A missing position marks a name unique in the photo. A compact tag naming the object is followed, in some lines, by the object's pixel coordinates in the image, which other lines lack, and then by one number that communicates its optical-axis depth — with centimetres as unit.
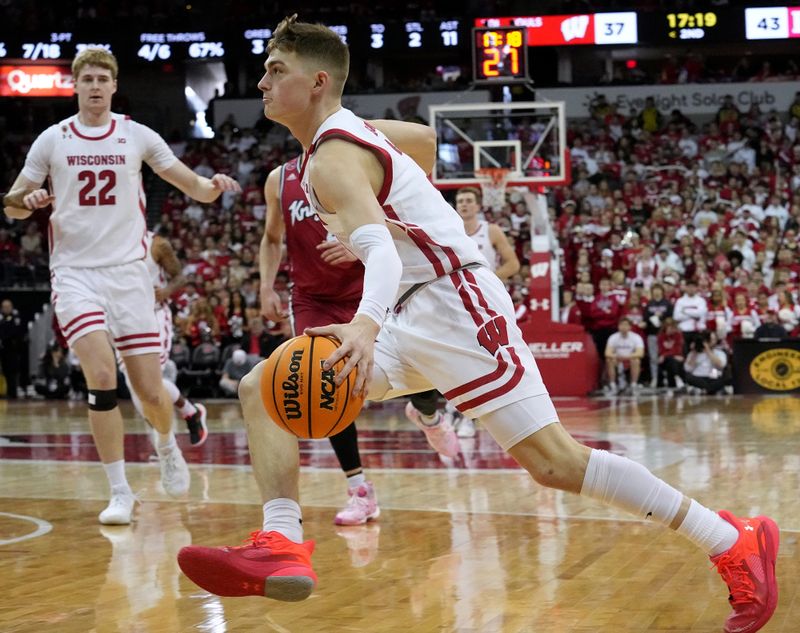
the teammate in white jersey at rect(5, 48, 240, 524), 618
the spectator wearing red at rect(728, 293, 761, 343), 1609
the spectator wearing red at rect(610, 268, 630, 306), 1700
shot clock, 1669
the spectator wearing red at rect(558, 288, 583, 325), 1675
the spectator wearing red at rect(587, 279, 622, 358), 1664
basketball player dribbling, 360
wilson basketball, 332
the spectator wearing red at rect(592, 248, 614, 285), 1838
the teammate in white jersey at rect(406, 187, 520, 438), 935
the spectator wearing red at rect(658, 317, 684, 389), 1589
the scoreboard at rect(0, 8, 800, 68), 2414
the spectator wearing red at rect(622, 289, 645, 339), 1638
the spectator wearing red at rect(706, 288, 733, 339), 1619
